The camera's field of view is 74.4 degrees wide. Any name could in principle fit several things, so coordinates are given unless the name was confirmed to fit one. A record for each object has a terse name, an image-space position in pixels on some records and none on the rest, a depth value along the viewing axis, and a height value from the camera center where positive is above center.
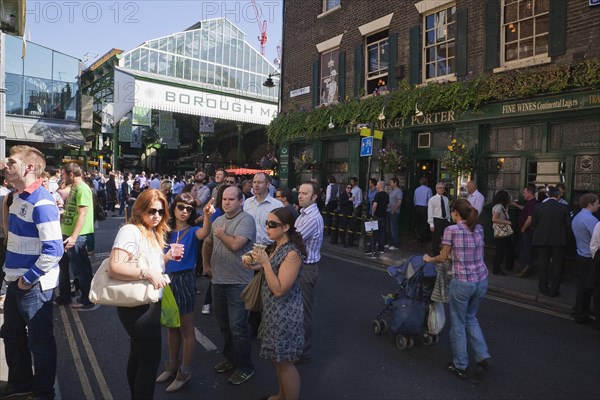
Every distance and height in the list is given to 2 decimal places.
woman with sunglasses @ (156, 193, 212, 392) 3.63 -0.86
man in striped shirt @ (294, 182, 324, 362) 4.26 -0.74
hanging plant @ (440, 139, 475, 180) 10.02 +0.91
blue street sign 10.73 +1.30
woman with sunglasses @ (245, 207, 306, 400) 2.97 -0.87
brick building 8.54 +2.86
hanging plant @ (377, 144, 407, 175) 11.74 +1.01
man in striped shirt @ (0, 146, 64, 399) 3.13 -0.64
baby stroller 4.50 -1.29
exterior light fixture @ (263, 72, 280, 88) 16.84 +4.63
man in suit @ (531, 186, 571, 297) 6.70 -0.68
